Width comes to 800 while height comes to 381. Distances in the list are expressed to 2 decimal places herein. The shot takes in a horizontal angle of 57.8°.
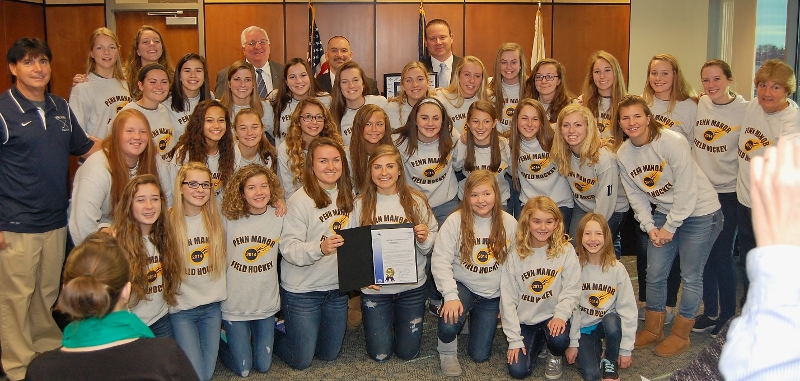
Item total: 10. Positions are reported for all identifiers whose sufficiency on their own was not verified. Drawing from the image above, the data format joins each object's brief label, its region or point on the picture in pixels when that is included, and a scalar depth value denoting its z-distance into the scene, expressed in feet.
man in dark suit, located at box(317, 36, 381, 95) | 21.48
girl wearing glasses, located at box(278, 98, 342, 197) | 16.99
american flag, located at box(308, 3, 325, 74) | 28.07
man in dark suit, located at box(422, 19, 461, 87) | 21.39
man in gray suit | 21.03
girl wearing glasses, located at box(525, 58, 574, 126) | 18.78
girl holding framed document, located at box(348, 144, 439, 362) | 15.64
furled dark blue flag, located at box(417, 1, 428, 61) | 28.50
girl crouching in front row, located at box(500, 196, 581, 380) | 14.79
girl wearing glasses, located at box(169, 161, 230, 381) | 14.23
